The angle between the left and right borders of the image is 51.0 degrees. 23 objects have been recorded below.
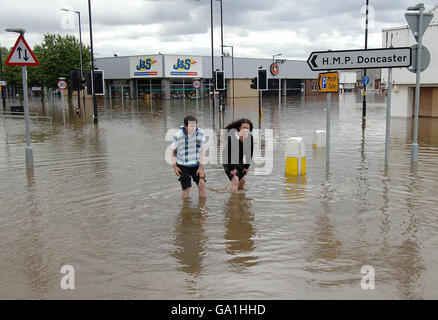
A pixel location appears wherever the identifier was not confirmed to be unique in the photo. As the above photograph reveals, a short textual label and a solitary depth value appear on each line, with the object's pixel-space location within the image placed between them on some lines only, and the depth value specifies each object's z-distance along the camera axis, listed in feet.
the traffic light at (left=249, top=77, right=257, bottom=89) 86.84
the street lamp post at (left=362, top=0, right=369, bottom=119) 85.21
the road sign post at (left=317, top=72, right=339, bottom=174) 35.76
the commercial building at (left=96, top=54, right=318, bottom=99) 212.43
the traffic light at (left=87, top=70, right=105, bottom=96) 78.18
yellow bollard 32.99
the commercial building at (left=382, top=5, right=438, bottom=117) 75.36
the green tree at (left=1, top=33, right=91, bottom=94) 165.61
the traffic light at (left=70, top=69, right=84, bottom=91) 88.22
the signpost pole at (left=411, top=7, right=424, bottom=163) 34.83
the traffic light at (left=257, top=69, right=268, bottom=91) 85.15
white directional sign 33.71
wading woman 26.91
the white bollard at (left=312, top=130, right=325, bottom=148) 47.24
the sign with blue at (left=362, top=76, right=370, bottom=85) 89.34
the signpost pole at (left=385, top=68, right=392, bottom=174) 35.14
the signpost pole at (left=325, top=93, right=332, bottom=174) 36.25
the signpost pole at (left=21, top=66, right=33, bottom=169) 37.08
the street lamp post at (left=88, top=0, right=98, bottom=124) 74.97
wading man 24.35
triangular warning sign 36.29
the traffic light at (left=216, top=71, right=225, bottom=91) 109.70
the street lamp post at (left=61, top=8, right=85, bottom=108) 136.00
